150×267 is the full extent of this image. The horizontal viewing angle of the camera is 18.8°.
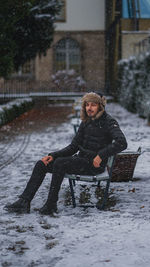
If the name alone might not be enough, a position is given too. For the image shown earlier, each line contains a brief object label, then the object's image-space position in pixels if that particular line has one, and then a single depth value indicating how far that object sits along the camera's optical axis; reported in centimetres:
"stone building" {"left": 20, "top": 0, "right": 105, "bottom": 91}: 3152
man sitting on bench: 521
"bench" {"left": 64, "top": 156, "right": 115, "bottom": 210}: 525
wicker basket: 666
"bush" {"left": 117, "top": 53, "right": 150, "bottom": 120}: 1545
